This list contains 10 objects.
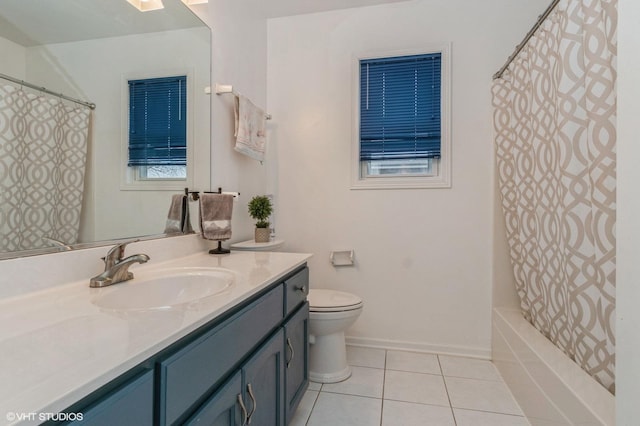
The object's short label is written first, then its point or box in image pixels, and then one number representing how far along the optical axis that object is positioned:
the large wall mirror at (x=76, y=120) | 0.87
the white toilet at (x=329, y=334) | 1.77
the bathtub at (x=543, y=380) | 1.10
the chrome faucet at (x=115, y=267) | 0.99
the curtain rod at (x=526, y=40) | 1.38
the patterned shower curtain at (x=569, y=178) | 1.06
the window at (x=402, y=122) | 2.19
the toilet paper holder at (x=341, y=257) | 2.32
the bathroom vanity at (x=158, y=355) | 0.47
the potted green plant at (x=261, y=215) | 2.10
